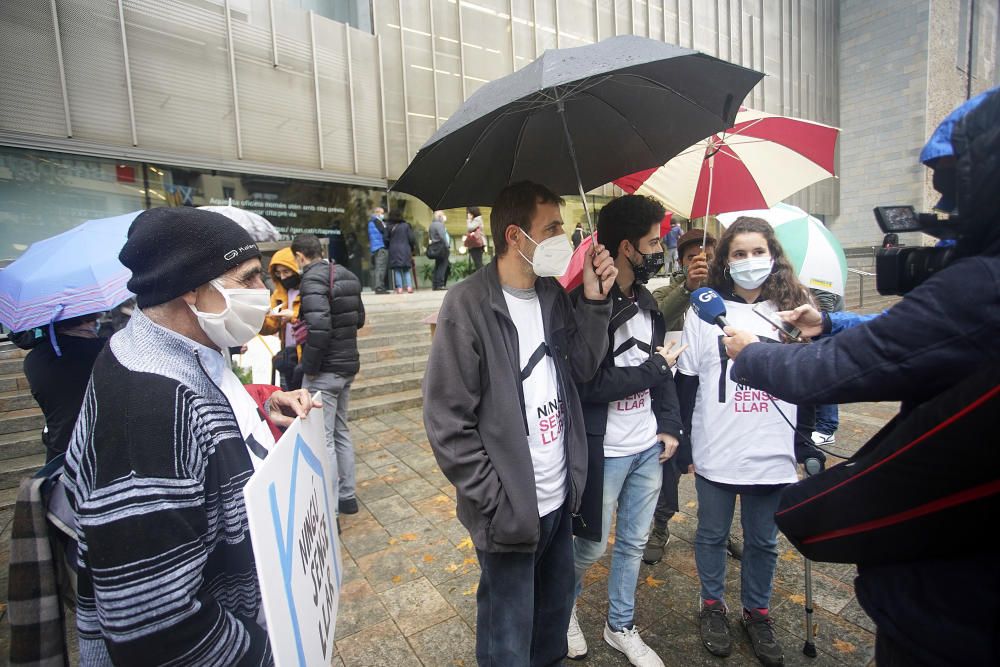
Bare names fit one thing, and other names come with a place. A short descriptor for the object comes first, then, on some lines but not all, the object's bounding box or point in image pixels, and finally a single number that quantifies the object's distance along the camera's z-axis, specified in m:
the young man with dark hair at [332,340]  3.77
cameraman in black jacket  0.93
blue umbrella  2.56
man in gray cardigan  1.76
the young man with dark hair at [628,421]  2.30
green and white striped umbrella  3.67
